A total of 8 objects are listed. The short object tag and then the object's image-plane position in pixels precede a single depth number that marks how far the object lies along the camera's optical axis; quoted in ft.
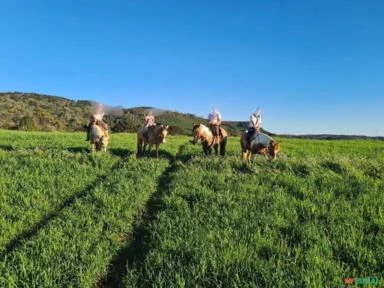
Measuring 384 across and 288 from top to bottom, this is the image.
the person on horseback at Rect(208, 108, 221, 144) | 78.77
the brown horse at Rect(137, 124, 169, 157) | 74.84
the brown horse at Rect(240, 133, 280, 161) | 65.10
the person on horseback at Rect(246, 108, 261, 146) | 68.90
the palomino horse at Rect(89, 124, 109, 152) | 73.82
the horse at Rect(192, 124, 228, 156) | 76.33
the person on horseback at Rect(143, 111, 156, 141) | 78.12
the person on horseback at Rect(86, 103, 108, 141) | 75.32
